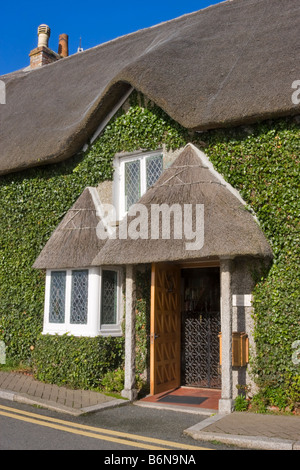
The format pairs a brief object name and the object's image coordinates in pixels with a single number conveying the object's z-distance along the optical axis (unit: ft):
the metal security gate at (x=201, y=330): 32.45
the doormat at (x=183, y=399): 28.25
